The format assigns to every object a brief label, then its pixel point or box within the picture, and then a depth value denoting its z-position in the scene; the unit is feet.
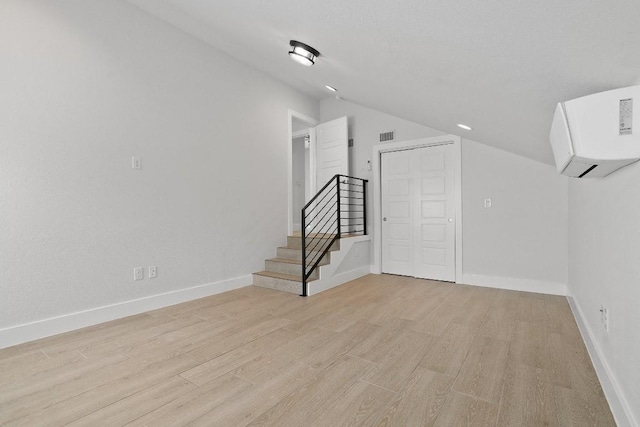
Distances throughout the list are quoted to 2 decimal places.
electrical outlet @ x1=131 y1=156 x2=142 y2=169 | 10.12
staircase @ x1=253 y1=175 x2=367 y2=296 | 12.67
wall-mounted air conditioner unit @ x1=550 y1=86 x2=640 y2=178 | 3.87
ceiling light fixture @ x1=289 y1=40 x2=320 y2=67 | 8.60
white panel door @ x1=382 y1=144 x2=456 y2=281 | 14.39
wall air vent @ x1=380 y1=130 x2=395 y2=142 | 15.94
